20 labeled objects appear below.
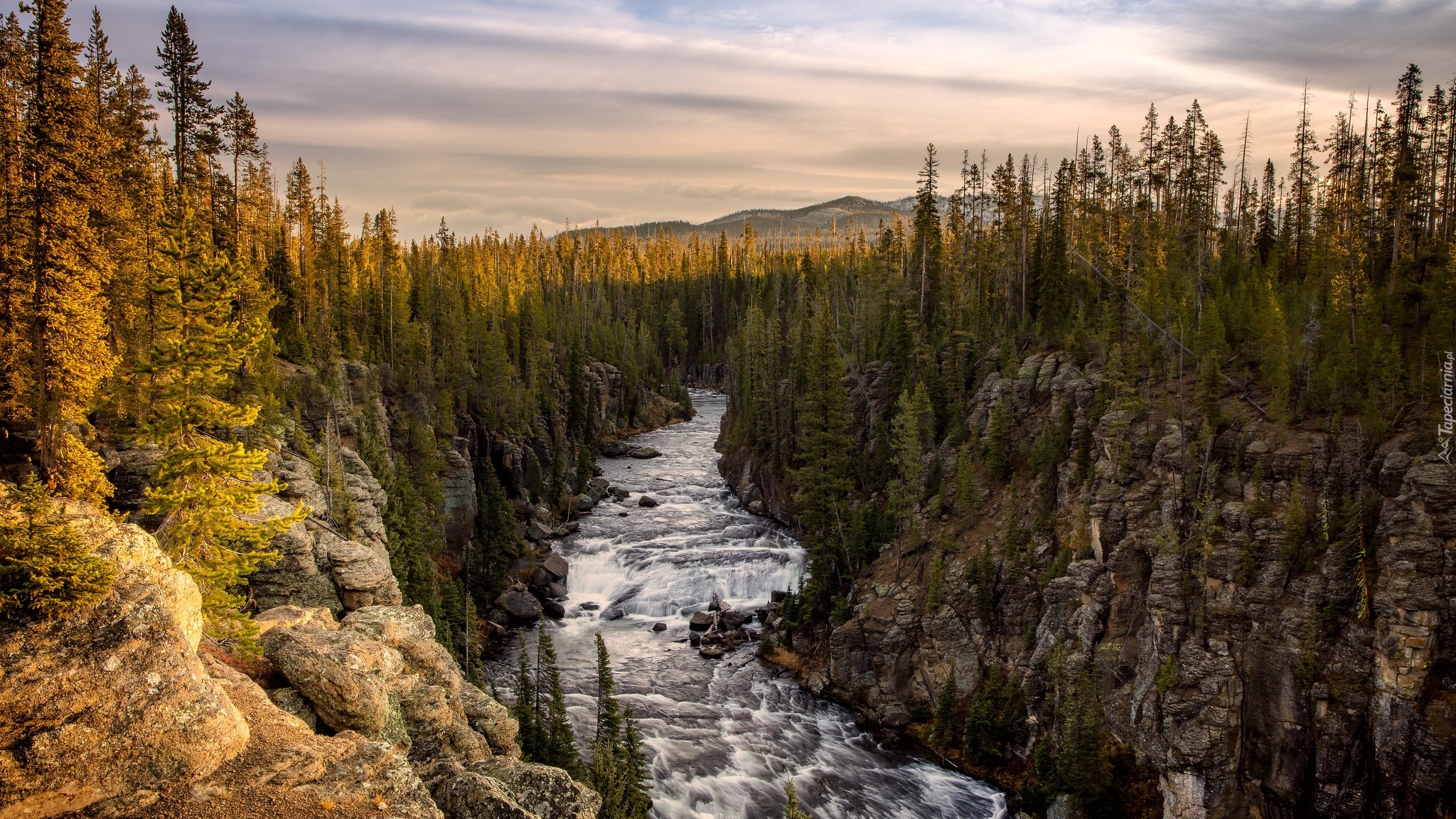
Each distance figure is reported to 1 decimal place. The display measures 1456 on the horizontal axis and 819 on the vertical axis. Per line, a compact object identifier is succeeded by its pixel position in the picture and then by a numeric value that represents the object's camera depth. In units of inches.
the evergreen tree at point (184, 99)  1790.1
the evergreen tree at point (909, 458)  1787.6
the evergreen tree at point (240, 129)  2098.9
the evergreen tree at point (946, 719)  1424.7
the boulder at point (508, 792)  607.2
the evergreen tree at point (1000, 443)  1756.9
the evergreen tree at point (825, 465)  1907.0
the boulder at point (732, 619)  1927.2
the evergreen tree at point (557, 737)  1159.6
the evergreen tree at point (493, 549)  2097.7
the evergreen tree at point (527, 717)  1178.0
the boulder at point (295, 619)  817.5
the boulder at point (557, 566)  2230.6
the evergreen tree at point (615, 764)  1023.6
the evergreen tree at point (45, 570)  501.4
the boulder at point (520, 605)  2014.0
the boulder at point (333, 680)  676.1
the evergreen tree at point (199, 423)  853.2
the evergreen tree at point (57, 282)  906.7
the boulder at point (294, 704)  658.2
